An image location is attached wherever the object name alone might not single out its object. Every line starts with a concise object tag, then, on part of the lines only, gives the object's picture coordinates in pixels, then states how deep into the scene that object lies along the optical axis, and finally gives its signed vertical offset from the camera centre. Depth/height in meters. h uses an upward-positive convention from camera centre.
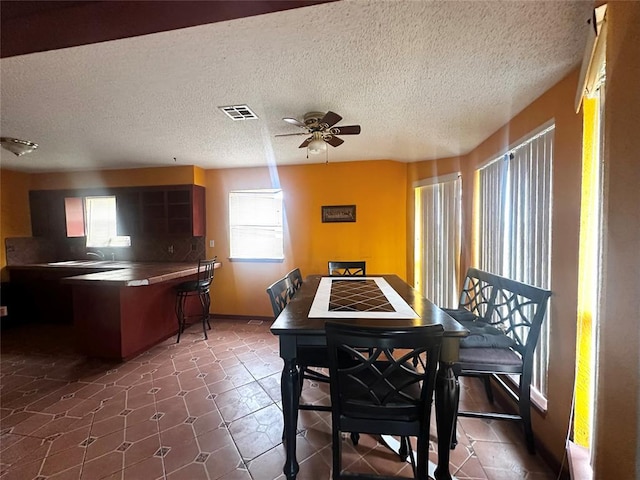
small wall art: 3.92 +0.27
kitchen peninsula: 2.77 -0.83
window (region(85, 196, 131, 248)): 4.33 +0.19
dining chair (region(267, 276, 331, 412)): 1.76 -0.84
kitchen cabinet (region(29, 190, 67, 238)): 4.29 +0.37
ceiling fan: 2.13 +0.83
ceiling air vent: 2.08 +0.99
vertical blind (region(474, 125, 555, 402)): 1.81 +0.09
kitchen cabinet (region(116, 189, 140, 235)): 4.07 +0.39
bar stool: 3.35 -0.74
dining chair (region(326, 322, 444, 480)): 1.09 -0.78
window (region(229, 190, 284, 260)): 4.16 +0.13
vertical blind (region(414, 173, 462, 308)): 3.35 -0.11
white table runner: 1.62 -0.51
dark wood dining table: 1.32 -0.67
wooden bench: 1.67 -0.77
